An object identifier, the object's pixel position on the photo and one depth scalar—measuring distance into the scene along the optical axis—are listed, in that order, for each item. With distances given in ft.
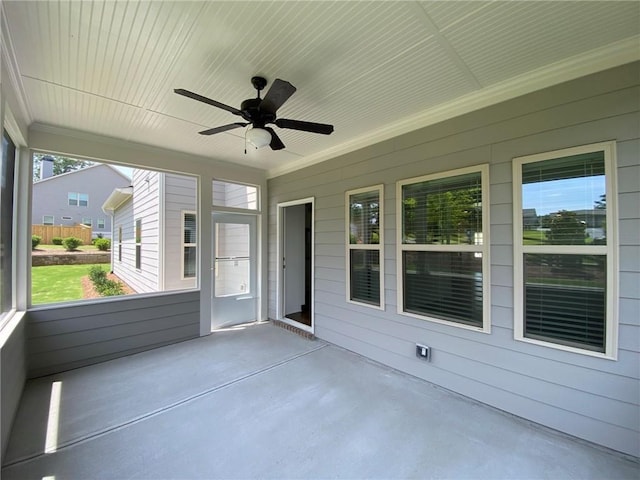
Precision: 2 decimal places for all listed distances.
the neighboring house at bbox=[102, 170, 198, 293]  15.37
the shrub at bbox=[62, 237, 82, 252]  10.88
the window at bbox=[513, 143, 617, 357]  5.98
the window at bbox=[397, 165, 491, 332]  7.80
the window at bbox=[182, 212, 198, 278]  15.05
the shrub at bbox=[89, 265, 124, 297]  11.96
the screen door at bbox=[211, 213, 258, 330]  14.20
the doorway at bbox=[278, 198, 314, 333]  15.31
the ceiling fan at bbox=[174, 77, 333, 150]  6.77
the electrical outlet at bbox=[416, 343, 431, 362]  8.77
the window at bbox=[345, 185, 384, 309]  10.39
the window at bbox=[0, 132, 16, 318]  7.56
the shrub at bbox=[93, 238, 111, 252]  12.65
